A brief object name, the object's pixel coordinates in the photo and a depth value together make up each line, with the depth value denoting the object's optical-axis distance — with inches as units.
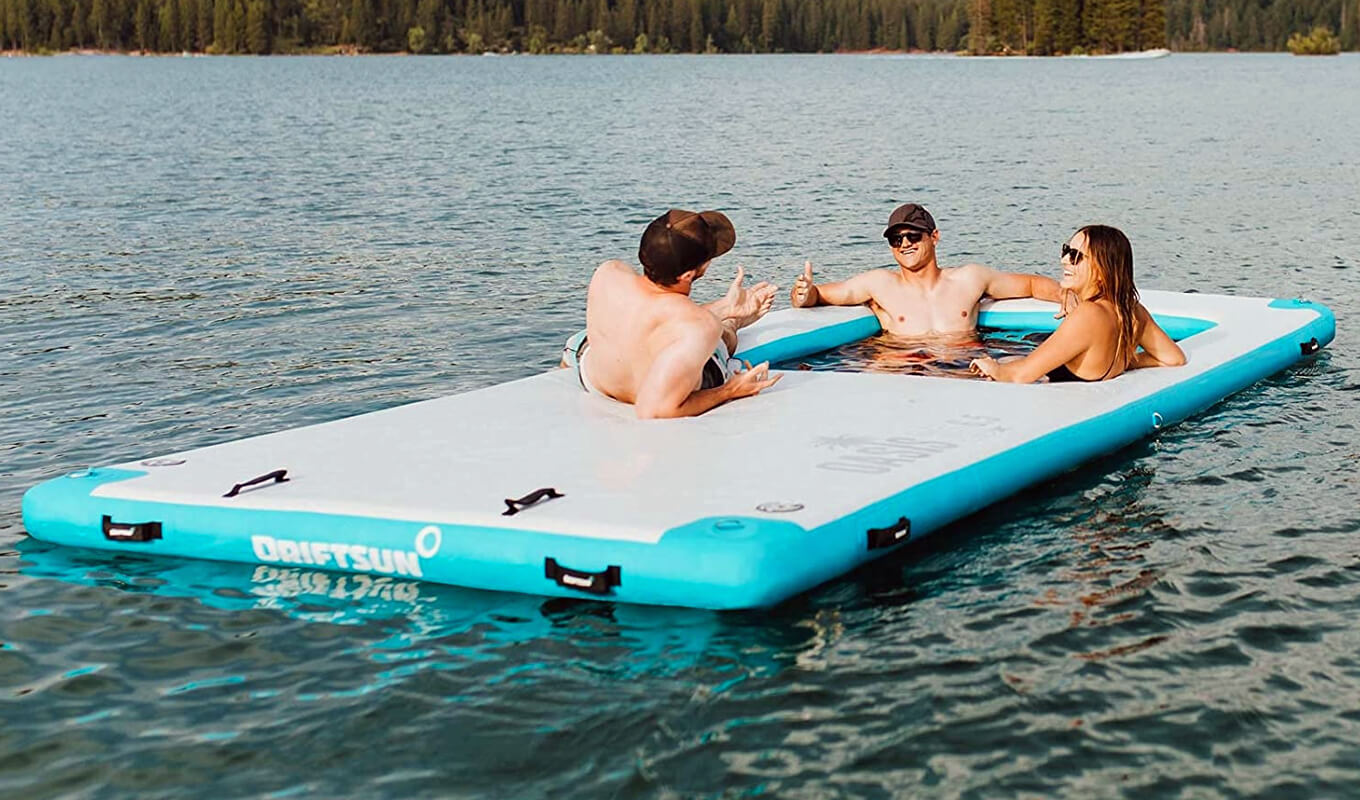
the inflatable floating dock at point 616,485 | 256.2
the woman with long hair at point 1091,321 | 360.8
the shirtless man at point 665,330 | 323.6
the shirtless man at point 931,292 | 462.6
